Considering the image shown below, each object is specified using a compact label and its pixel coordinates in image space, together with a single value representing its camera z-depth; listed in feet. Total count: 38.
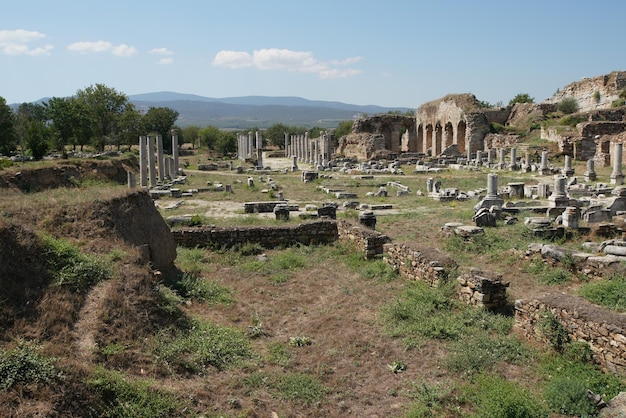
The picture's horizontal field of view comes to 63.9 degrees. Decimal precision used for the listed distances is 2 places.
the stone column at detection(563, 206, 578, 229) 45.34
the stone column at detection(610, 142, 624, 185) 81.05
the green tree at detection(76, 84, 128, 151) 213.05
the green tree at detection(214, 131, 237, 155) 250.78
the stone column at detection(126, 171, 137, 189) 83.62
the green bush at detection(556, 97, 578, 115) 156.25
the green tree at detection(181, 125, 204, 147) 306.96
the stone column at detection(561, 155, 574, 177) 93.98
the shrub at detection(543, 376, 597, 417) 17.69
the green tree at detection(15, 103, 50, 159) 126.93
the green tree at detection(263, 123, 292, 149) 303.13
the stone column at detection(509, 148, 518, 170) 112.78
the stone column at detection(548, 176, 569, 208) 57.16
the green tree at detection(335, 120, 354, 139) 343.46
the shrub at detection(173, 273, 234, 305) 30.83
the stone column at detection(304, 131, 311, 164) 183.98
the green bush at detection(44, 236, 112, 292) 23.52
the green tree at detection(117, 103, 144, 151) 214.28
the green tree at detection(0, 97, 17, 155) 153.89
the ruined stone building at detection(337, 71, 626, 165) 118.62
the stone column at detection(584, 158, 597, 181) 87.66
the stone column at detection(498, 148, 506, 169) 116.47
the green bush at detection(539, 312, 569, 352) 22.24
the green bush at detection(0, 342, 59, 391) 16.49
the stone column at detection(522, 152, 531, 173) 109.19
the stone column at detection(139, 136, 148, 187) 101.76
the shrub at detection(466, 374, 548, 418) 17.49
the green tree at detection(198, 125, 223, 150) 275.59
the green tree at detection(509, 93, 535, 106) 205.39
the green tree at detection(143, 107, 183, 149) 244.44
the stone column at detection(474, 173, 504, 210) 58.75
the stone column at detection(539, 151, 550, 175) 101.22
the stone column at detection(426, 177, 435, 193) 85.17
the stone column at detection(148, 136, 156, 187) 105.19
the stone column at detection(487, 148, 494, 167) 124.26
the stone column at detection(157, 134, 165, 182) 116.78
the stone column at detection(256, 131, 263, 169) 153.97
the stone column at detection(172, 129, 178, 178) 129.70
